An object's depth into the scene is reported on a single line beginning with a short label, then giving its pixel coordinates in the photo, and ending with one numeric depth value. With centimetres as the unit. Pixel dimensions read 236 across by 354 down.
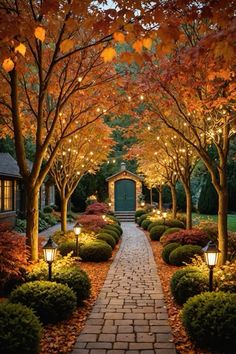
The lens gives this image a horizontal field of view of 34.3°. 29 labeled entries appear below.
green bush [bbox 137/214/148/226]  2706
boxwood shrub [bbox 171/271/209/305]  745
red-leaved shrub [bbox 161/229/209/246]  1272
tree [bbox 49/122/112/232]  1589
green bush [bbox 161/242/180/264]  1227
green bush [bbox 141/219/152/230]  2407
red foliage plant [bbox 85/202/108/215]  2673
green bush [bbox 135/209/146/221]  3141
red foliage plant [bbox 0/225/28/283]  776
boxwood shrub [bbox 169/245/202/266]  1139
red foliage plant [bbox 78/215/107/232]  1757
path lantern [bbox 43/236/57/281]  736
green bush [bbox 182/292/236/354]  532
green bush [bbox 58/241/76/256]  1288
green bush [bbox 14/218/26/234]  2206
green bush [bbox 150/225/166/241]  1841
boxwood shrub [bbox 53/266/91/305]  780
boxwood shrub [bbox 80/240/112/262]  1272
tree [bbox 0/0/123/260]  571
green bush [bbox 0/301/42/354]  473
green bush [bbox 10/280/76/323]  661
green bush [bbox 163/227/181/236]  1626
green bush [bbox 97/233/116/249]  1517
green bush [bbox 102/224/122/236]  1908
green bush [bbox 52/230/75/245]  1448
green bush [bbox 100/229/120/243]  1699
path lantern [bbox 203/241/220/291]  677
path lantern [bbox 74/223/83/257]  1200
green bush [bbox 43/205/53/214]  3131
